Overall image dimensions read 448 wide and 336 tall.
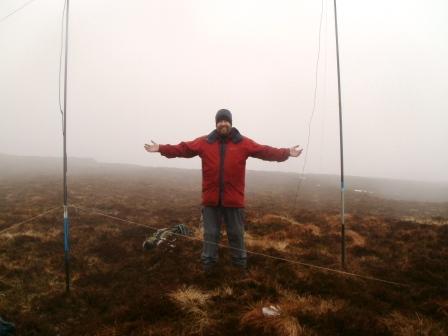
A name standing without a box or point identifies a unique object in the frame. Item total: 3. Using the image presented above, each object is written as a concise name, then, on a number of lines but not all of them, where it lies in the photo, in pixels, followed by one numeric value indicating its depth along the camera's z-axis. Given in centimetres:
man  742
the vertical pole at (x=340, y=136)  879
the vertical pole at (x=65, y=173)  759
